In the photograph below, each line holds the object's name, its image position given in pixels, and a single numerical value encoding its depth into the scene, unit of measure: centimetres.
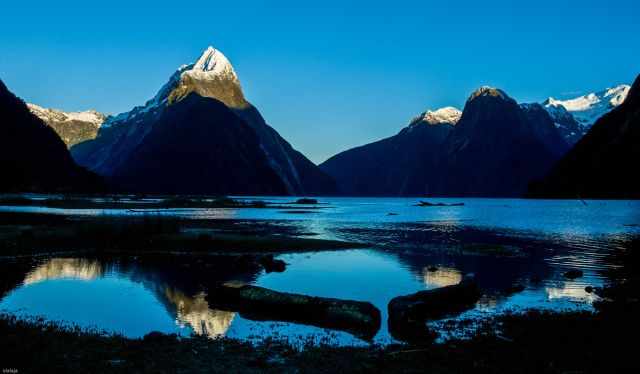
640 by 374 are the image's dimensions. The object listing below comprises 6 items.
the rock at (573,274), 3425
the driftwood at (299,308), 2186
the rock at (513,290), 2909
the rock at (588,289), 2916
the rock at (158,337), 1847
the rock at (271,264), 3691
